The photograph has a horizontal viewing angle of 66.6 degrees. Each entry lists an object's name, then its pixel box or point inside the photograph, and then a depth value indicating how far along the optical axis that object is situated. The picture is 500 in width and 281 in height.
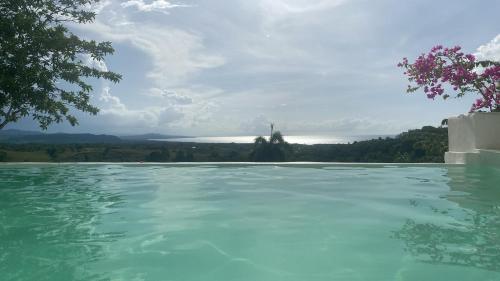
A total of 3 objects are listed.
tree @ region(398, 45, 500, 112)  10.34
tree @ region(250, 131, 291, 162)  39.16
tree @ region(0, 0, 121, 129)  8.89
